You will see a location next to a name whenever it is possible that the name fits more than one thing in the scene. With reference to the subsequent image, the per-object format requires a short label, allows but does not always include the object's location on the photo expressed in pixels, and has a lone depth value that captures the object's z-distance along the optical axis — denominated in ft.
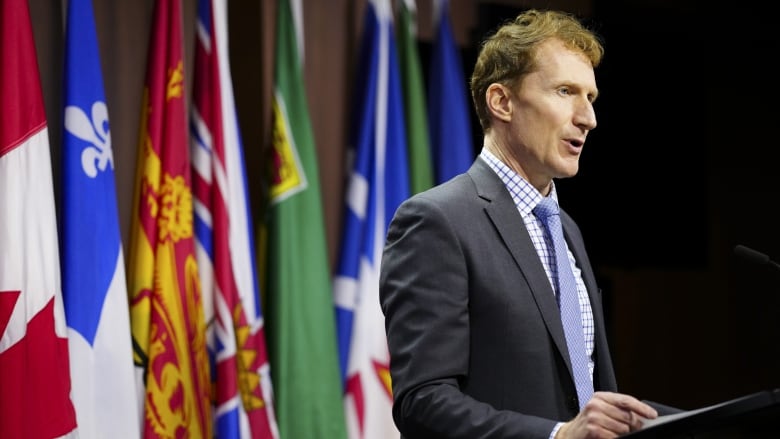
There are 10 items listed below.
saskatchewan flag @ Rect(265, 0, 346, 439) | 24.12
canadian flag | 18.49
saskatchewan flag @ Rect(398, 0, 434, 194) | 27.30
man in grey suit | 11.87
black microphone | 12.87
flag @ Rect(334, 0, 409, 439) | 25.62
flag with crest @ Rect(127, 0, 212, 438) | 21.21
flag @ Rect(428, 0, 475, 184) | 27.86
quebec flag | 19.97
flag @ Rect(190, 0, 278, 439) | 22.79
